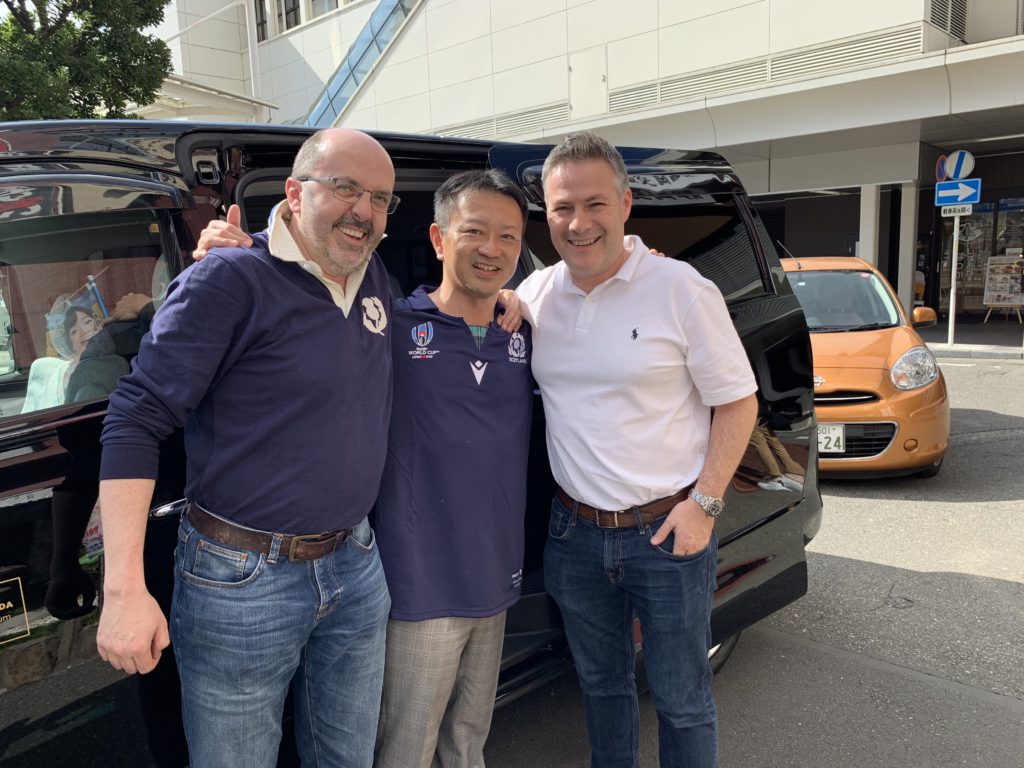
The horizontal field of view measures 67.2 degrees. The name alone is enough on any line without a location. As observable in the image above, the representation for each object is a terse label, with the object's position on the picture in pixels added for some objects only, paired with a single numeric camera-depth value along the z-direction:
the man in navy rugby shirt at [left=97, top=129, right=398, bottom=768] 1.40
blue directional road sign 10.53
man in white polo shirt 1.94
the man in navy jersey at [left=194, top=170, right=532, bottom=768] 1.80
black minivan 1.48
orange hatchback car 5.14
